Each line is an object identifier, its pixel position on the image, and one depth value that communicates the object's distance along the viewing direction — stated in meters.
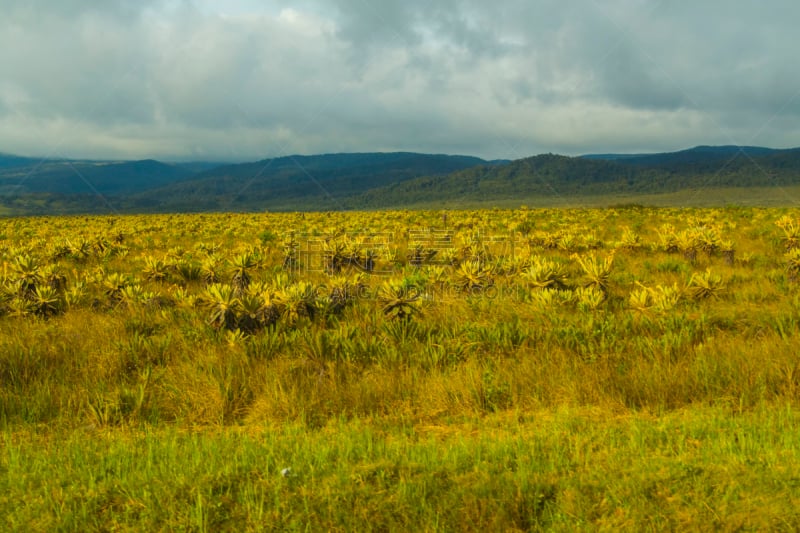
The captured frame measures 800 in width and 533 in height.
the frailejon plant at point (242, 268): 9.12
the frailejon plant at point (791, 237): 12.70
